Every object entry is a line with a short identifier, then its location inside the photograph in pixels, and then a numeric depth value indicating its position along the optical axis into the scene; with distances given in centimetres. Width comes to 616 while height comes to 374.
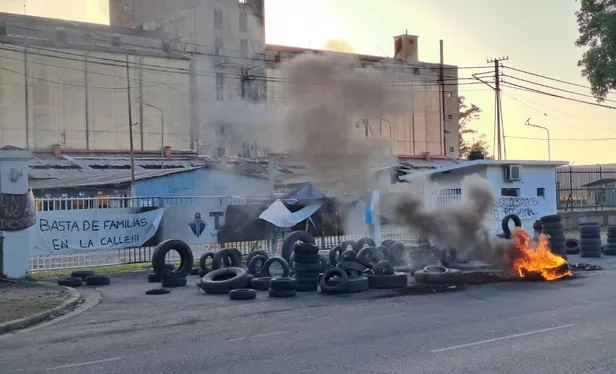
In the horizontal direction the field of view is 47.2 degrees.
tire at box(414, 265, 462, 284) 1655
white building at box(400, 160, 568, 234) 3140
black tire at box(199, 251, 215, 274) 2025
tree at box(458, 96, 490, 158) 8675
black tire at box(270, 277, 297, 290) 1519
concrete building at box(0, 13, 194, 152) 4212
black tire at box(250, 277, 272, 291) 1634
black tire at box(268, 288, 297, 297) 1516
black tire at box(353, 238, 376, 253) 2223
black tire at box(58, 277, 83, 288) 1758
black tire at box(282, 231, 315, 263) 2122
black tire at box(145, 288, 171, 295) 1611
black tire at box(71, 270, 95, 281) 1867
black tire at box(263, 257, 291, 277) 1772
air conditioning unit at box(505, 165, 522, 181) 3228
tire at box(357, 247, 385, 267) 1958
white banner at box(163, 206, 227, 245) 2270
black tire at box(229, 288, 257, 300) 1486
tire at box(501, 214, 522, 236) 1964
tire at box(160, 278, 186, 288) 1741
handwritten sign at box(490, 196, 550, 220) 3134
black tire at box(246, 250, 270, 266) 1958
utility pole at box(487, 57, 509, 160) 4416
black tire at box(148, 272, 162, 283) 1857
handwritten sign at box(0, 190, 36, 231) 1845
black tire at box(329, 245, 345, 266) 1993
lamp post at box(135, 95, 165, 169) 4609
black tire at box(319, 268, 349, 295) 1543
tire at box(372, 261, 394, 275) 1655
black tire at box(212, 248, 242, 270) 1988
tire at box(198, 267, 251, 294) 1598
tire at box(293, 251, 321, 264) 1633
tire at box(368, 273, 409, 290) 1622
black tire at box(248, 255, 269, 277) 1890
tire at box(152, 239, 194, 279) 1808
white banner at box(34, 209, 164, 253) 1975
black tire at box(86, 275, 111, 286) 1798
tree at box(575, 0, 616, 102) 3603
